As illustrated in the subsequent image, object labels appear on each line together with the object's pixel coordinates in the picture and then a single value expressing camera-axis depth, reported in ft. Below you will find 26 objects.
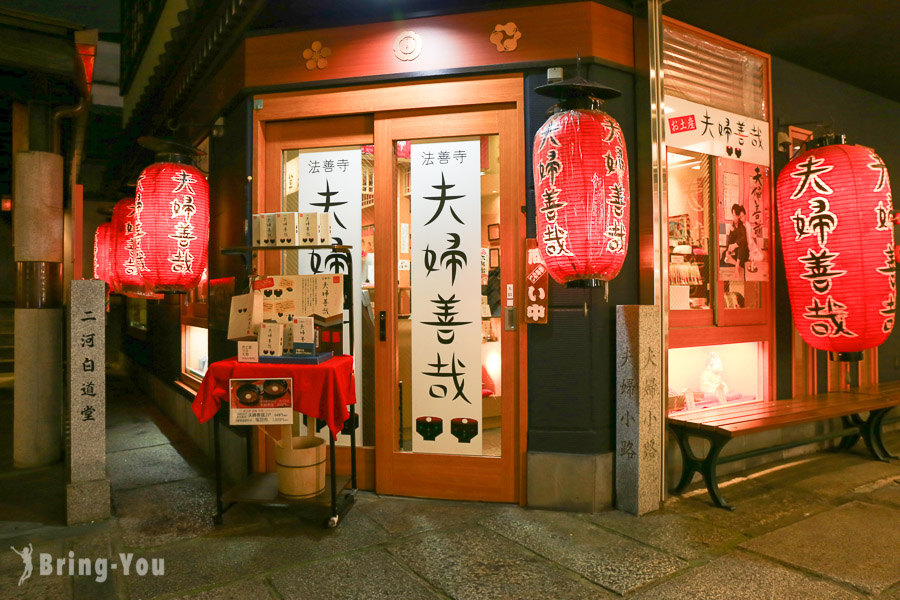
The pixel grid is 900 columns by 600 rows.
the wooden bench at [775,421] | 16.01
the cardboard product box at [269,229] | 15.57
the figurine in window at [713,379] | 19.16
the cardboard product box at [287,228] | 15.40
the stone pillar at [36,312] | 20.75
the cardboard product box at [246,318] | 14.88
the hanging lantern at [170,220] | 16.63
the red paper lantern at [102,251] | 30.63
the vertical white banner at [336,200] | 17.72
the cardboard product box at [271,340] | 14.35
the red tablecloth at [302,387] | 13.73
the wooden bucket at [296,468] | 14.74
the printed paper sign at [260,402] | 13.71
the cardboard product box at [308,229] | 15.23
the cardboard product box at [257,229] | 15.69
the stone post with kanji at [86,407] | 14.93
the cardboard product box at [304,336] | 14.44
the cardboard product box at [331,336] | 15.65
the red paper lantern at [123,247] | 25.63
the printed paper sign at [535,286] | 15.62
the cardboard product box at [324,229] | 15.29
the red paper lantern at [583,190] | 12.94
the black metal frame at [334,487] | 14.32
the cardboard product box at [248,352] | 14.32
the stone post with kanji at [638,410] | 15.16
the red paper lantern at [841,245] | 16.28
